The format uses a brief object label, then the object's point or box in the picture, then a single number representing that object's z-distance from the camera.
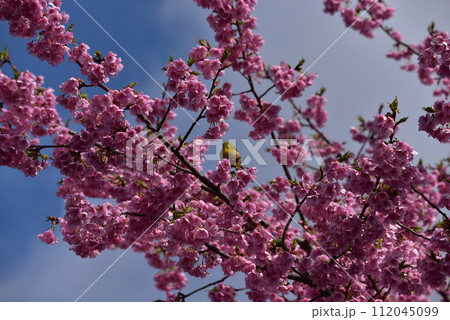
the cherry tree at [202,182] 5.00
